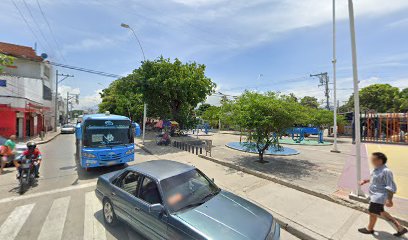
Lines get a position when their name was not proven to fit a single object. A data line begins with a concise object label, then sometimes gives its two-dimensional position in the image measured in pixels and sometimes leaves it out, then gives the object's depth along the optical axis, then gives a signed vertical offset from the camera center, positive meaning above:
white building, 19.97 +2.96
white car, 30.02 -1.35
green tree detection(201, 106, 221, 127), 29.49 +0.68
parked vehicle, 3.03 -1.52
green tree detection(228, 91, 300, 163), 9.09 +0.20
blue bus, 8.16 -0.88
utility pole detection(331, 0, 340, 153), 13.68 +3.42
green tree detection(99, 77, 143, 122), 19.13 +3.16
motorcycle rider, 7.21 -1.25
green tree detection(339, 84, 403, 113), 37.88 +4.11
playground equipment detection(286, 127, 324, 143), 20.56 -1.36
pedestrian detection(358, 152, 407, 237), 4.05 -1.45
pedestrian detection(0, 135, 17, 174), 8.74 -1.33
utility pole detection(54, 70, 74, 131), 33.42 +6.50
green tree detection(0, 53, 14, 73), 6.30 +1.92
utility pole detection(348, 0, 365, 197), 5.88 +0.70
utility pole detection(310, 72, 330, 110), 35.38 +6.53
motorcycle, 6.74 -1.84
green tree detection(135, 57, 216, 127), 17.70 +3.01
